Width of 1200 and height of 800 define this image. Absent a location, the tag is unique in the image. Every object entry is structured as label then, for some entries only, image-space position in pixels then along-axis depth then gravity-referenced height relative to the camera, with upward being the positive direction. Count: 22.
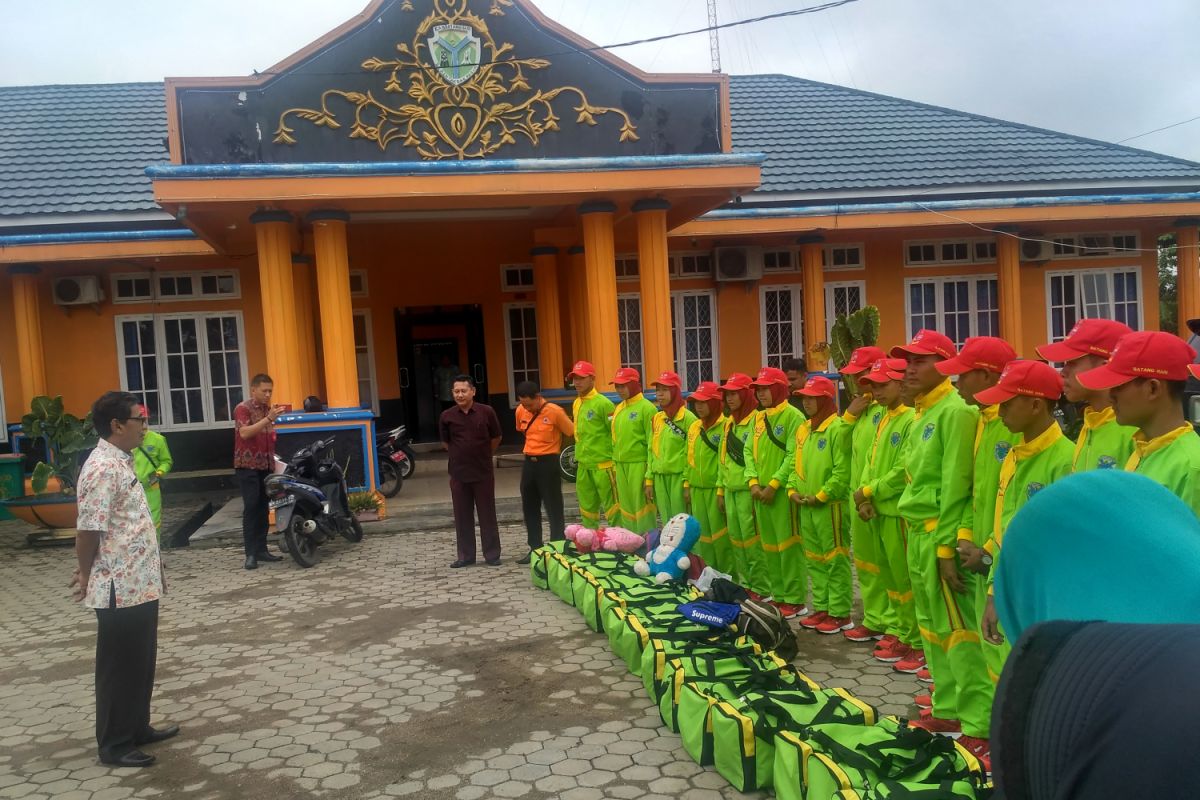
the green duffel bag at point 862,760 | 2.93 -1.44
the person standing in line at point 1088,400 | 3.13 -0.24
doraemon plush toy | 5.82 -1.33
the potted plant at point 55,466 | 9.96 -0.88
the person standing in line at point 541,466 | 7.79 -0.94
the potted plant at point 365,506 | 9.66 -1.47
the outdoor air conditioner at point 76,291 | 12.10 +1.32
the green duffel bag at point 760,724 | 3.41 -1.46
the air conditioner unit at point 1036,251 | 13.62 +1.18
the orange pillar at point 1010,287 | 13.44 +0.64
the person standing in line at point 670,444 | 6.73 -0.71
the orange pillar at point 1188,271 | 13.48 +0.72
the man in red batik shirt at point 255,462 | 8.11 -0.78
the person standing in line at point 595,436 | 7.73 -0.70
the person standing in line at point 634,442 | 7.35 -0.73
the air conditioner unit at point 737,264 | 13.35 +1.24
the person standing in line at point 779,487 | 5.79 -0.90
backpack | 4.76 -1.53
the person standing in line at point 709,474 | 6.37 -0.90
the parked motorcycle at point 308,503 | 7.89 -1.18
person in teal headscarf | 0.98 -0.26
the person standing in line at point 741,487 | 6.02 -0.95
